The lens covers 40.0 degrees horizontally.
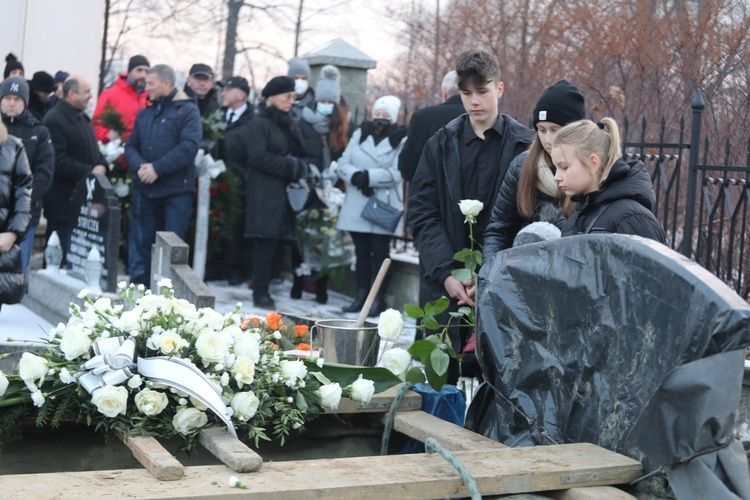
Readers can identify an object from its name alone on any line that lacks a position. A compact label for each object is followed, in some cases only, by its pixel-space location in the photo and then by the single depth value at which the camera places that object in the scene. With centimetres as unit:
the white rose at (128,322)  295
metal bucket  341
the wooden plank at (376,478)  225
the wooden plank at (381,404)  326
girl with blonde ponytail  319
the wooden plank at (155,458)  233
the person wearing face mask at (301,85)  1027
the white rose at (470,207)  379
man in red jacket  987
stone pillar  1198
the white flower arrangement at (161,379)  278
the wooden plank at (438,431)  286
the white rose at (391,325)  333
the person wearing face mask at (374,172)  904
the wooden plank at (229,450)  244
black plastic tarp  235
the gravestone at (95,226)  802
